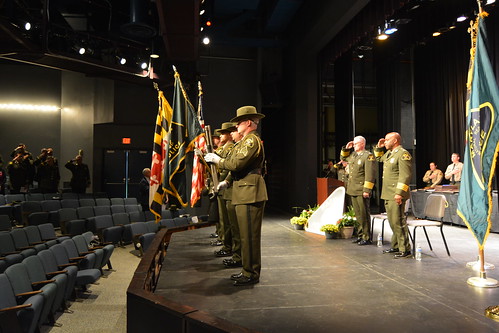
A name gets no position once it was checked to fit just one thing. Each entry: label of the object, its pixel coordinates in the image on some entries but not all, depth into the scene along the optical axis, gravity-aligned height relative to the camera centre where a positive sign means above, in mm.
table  7102 -645
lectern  7582 -168
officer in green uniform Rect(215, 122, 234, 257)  4895 -330
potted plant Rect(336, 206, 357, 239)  6144 -736
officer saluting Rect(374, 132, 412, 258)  4660 -145
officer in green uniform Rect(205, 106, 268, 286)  3459 -144
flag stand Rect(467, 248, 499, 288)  3423 -919
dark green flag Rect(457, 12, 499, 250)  3334 +309
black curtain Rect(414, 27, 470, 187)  10125 +2242
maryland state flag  4363 +260
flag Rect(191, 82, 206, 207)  4986 +30
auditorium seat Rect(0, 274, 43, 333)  2914 -962
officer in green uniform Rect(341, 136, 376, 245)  5473 -85
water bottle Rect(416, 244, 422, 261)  4559 -887
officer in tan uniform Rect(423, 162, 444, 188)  9876 +25
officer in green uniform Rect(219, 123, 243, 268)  4254 -670
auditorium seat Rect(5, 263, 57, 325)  3285 -927
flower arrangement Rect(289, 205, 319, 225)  7223 -741
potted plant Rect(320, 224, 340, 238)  6137 -823
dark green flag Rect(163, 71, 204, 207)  4371 +438
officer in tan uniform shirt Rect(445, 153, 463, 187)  8742 +139
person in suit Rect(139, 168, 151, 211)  9008 -261
